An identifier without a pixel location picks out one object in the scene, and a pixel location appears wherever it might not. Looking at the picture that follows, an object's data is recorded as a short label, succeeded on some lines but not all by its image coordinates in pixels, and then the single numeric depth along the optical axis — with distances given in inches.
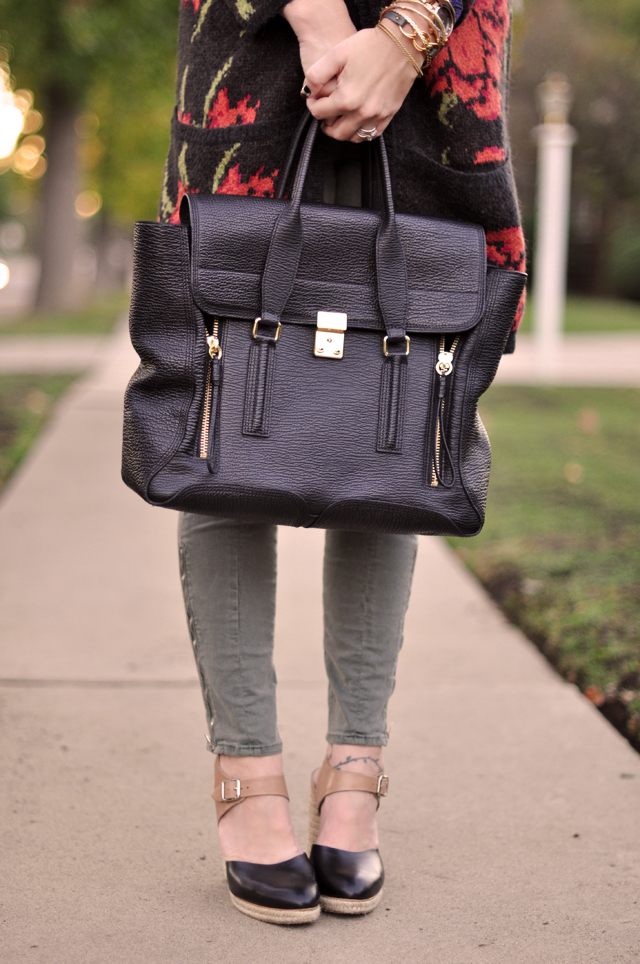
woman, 61.4
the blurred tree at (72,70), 445.7
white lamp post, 343.0
